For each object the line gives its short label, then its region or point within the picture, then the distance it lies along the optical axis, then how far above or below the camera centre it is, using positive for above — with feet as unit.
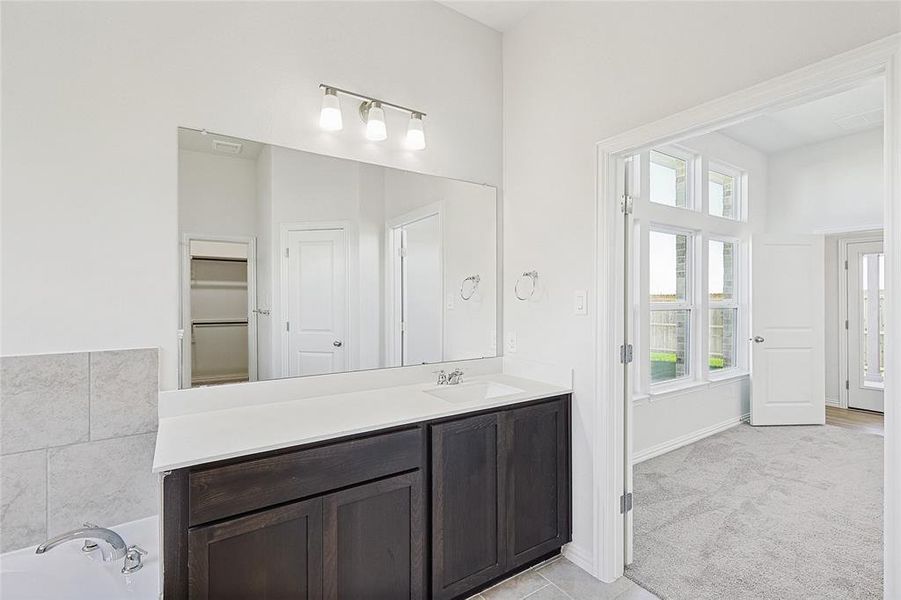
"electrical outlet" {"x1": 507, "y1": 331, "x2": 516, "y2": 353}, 8.92 -0.82
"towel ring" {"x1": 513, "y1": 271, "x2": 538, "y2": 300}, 8.35 +0.42
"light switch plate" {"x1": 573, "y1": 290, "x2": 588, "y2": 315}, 7.41 -0.03
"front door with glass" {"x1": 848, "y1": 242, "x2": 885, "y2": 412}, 16.83 -0.95
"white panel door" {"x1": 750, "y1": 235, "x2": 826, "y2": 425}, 15.38 -0.92
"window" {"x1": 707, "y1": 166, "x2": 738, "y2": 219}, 15.43 +3.88
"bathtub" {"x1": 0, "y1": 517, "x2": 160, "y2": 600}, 4.73 -3.08
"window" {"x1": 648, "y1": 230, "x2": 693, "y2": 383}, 13.05 -0.13
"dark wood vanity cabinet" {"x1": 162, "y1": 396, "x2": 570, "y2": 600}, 4.49 -2.62
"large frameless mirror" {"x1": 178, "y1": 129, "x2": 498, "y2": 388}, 6.17 +0.59
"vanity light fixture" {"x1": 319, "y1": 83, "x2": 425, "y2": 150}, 6.84 +2.99
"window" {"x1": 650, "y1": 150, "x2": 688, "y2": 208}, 12.98 +3.68
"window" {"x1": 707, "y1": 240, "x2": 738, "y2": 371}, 15.23 -0.14
